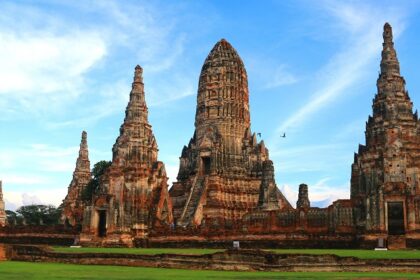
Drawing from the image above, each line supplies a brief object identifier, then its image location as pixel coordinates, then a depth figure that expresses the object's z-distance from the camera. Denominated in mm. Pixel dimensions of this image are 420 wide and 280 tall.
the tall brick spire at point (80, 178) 66025
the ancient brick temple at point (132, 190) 40656
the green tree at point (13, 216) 78125
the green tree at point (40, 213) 74275
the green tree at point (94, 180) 63847
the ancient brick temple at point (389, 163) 32719
